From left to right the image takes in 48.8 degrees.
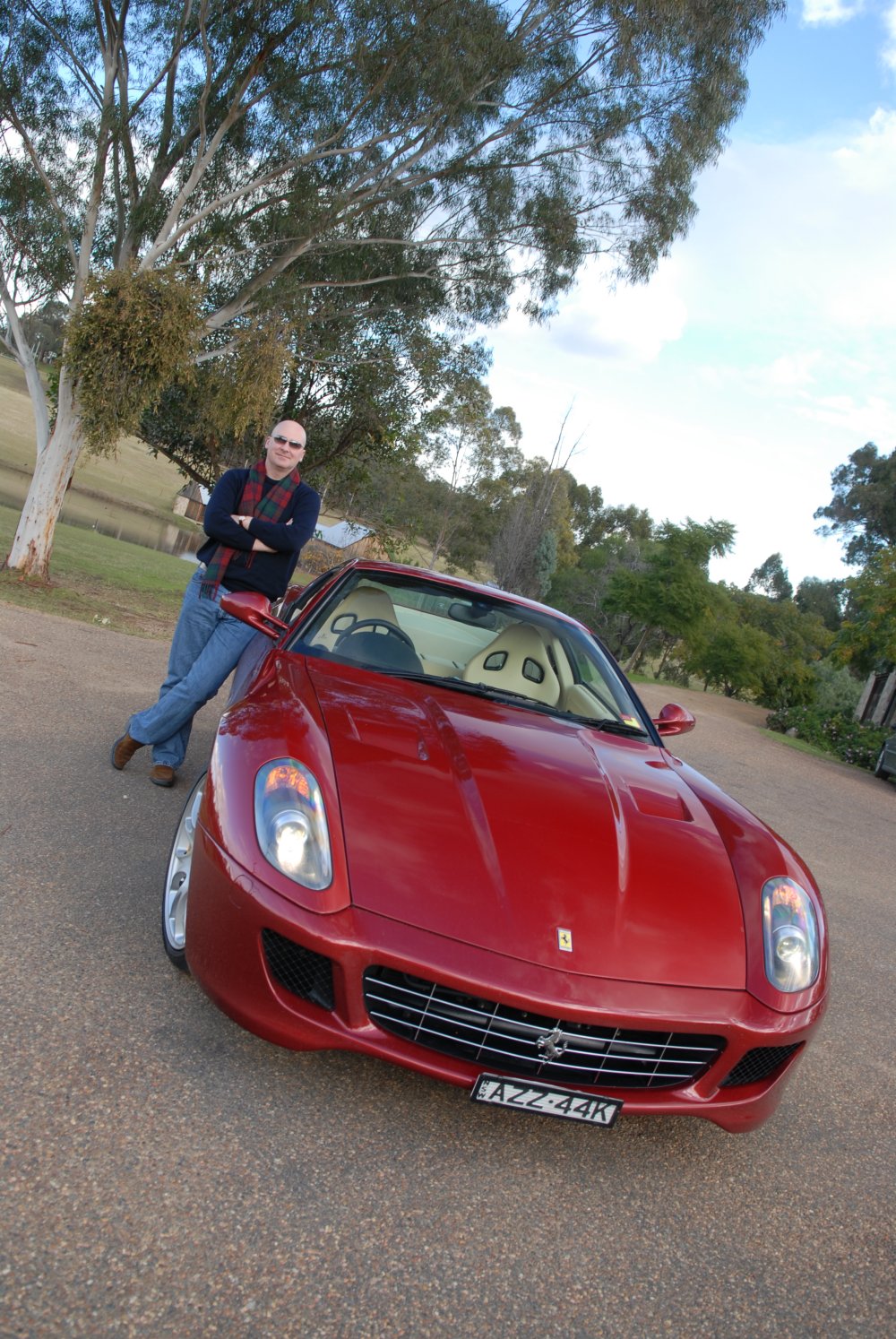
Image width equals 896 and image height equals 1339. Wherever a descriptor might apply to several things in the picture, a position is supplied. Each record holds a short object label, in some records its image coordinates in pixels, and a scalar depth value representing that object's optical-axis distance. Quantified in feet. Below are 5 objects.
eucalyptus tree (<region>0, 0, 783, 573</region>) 41.09
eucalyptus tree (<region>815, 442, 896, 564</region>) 188.55
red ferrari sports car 7.86
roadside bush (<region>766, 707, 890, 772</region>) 68.13
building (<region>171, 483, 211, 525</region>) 197.26
